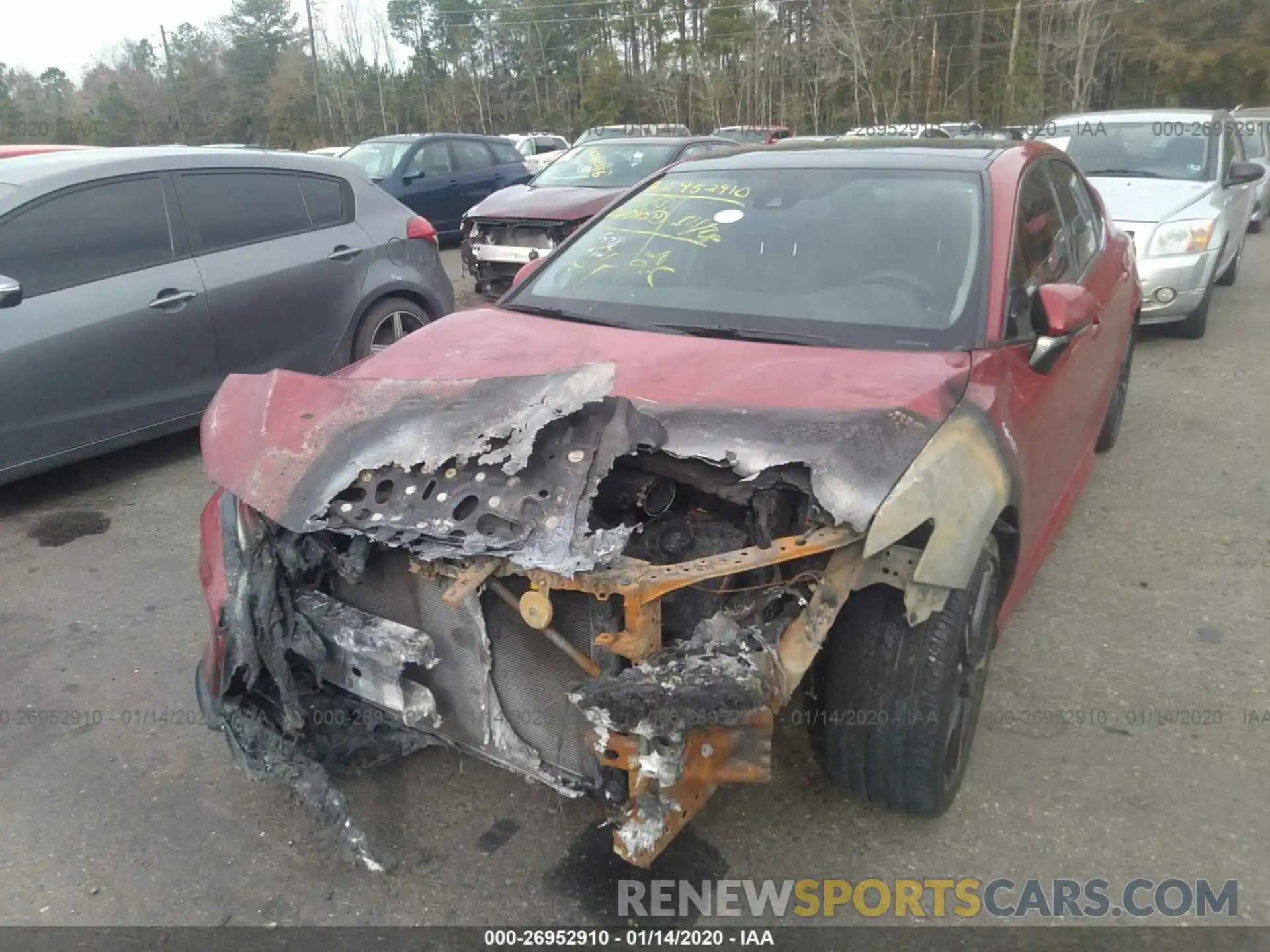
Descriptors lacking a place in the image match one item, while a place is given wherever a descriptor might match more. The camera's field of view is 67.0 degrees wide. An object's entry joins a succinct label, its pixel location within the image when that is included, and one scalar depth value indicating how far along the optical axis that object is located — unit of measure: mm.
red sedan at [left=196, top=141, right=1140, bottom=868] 2035
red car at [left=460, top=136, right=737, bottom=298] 8656
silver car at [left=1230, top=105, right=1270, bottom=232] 12695
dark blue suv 12906
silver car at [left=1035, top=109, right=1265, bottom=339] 7078
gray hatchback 4523
